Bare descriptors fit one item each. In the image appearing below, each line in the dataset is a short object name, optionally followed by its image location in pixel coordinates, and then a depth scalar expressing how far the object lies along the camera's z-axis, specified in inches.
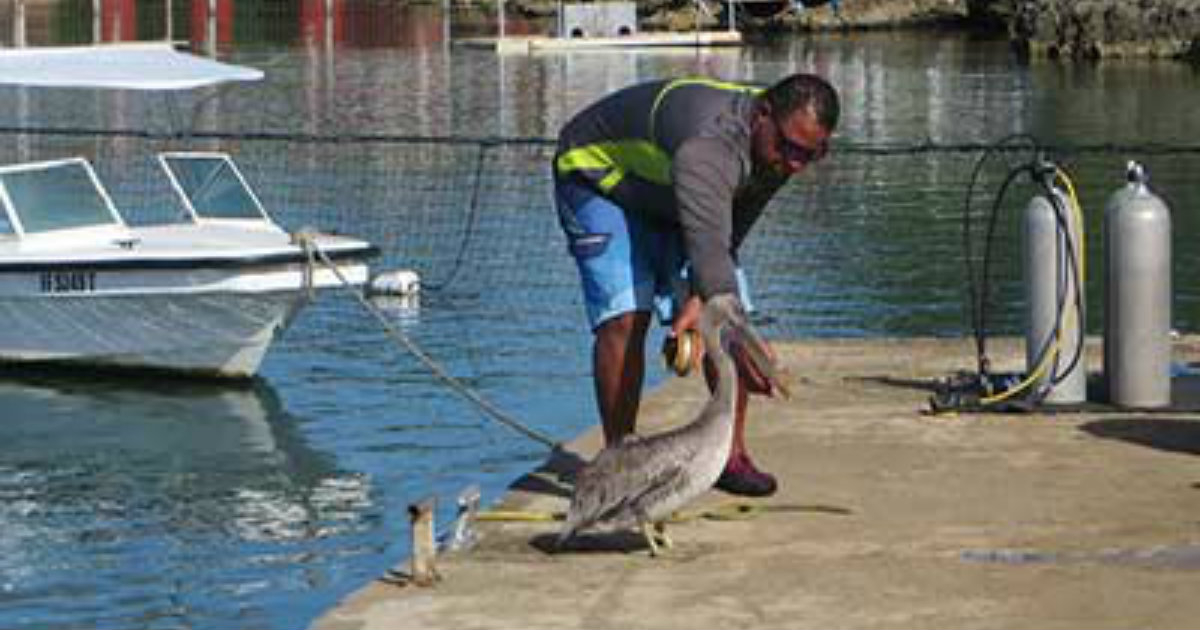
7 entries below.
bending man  394.6
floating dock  3100.4
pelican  380.2
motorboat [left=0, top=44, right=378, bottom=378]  781.3
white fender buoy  938.7
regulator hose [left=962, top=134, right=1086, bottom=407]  501.4
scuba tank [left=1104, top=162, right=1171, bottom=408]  497.0
